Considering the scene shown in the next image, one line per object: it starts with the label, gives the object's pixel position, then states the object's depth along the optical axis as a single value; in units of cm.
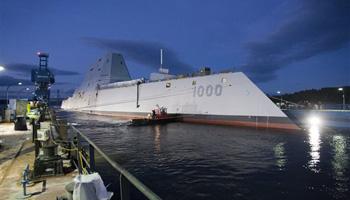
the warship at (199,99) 2478
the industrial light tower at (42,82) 5039
